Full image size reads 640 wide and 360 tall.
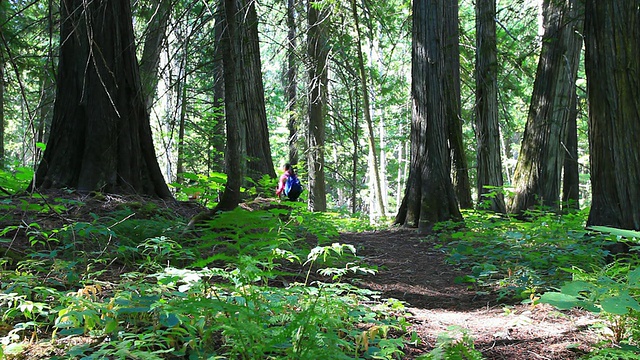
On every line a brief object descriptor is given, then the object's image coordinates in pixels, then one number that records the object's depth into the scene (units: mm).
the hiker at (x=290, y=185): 10344
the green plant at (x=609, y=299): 2137
